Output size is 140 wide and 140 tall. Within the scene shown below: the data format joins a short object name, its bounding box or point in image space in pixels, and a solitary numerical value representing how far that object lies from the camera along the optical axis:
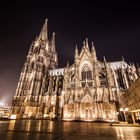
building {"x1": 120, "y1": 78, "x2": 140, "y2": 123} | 15.59
